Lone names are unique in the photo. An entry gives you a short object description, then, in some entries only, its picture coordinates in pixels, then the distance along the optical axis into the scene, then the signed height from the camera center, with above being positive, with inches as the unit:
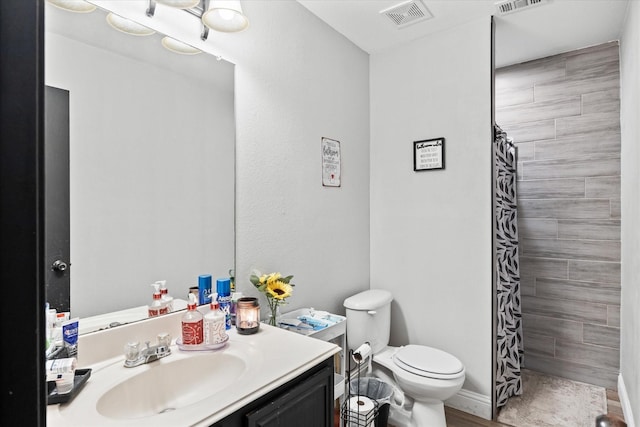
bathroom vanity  36.7 -20.6
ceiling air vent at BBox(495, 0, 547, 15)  82.4 +49.3
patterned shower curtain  91.0 -18.5
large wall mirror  46.4 +7.4
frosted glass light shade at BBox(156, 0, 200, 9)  51.6 +31.0
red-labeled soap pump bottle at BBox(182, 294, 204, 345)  51.9 -17.0
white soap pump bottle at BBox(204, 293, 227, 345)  51.9 -17.0
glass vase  68.4 -20.0
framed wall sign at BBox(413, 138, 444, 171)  97.3 +16.3
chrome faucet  47.3 -19.3
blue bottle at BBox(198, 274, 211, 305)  59.2 -13.1
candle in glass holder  58.2 -17.4
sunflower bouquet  67.0 -14.5
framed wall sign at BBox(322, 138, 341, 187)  91.4 +13.3
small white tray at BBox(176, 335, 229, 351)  51.3 -19.6
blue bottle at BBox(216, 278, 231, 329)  59.0 -13.6
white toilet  77.5 -35.9
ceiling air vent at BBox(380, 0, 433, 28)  84.2 +49.7
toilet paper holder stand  68.1 -39.1
